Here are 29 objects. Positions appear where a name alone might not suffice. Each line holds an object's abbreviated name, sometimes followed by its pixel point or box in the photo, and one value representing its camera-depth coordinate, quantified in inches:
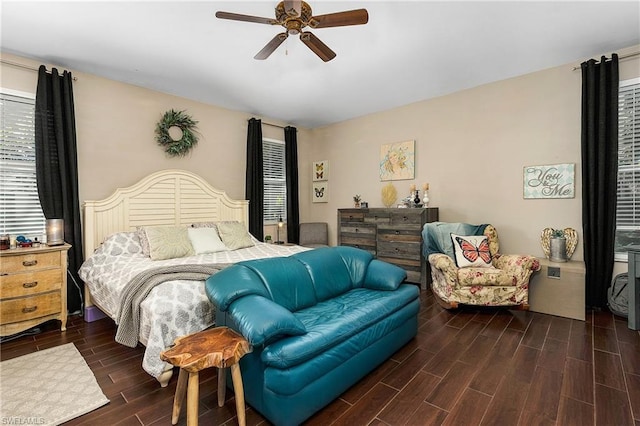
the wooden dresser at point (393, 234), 164.7
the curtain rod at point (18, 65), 118.8
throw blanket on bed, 85.6
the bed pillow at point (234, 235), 152.8
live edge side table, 55.1
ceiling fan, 78.7
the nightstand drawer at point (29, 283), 104.7
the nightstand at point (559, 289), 118.9
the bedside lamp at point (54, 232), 117.8
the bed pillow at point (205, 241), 139.6
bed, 81.0
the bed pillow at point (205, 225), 154.8
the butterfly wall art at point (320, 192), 234.1
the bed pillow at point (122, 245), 124.9
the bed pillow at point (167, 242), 124.6
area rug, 68.4
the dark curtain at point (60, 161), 123.5
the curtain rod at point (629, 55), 121.0
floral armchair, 124.5
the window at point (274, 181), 216.2
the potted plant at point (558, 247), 131.1
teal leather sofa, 62.4
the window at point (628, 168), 123.4
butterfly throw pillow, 136.1
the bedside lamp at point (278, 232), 218.0
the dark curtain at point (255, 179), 196.9
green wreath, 159.9
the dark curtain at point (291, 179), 224.2
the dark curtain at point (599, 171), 122.5
